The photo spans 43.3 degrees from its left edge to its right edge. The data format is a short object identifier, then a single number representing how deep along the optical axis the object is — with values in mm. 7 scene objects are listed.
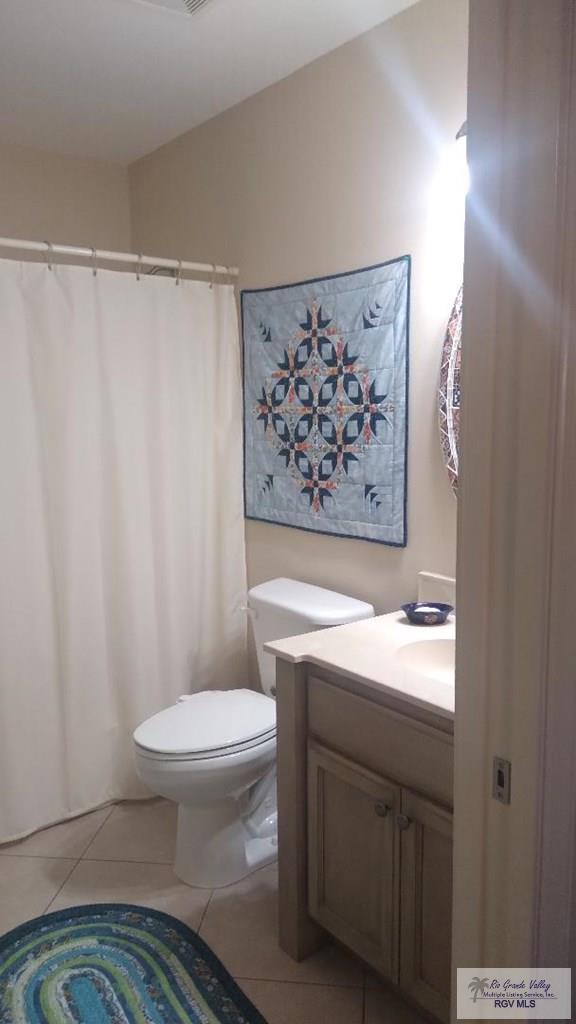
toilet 1870
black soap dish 1771
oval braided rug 1560
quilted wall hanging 1975
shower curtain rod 2026
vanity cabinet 1340
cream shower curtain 2158
